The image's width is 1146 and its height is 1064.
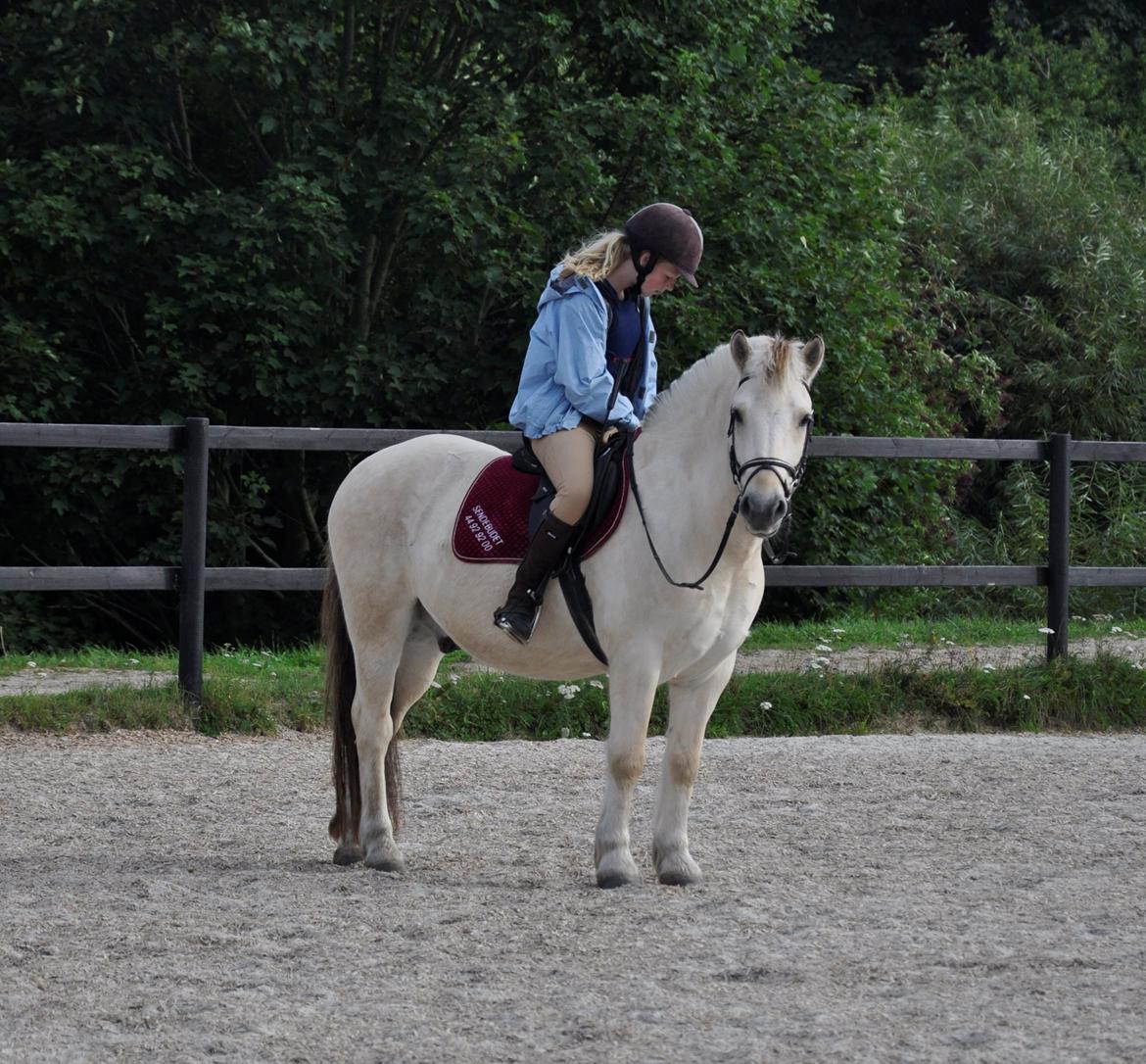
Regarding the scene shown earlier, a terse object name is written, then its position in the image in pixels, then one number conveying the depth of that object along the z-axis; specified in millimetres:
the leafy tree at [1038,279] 32156
